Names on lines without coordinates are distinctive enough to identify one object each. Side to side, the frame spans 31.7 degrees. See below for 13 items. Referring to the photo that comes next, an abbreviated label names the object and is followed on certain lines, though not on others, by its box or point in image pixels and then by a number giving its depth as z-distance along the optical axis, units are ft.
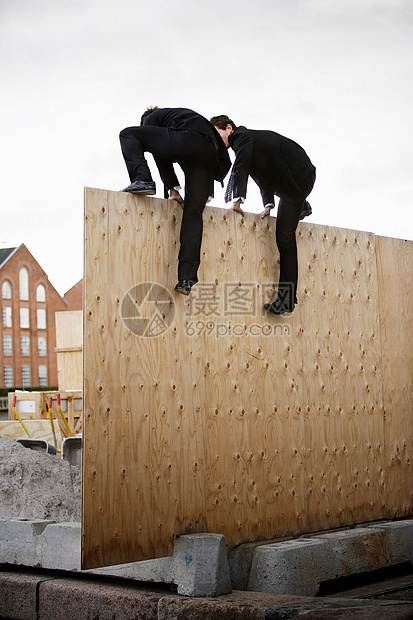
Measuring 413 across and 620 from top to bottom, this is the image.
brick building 187.93
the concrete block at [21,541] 23.48
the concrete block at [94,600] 19.53
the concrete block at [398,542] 23.75
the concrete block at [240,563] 20.94
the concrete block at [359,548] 22.03
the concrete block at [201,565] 19.20
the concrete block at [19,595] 22.17
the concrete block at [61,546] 22.34
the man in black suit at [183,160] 20.98
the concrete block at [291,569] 20.21
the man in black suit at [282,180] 23.49
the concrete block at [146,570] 20.22
